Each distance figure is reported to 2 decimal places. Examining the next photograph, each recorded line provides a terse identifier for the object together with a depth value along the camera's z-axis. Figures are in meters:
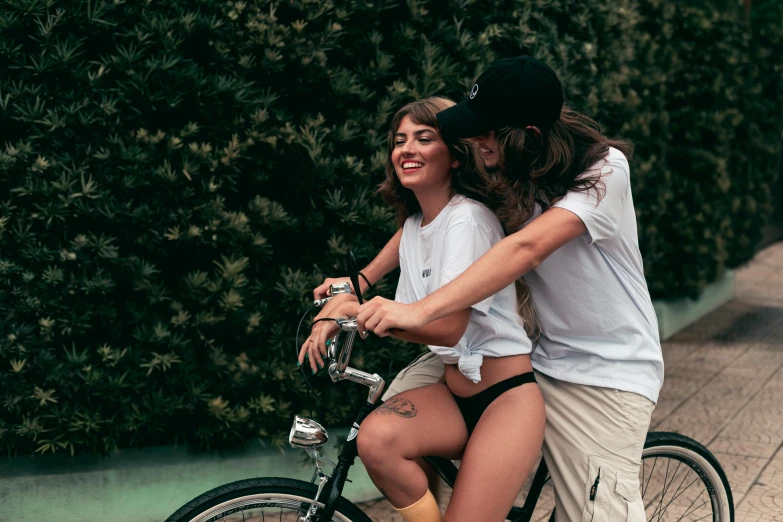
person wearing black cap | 2.55
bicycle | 2.53
